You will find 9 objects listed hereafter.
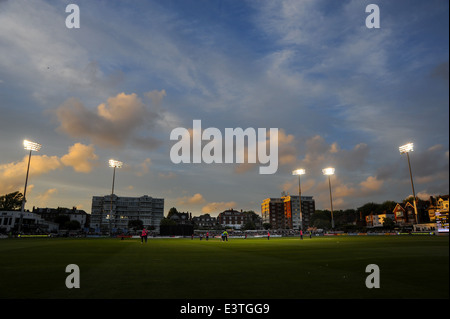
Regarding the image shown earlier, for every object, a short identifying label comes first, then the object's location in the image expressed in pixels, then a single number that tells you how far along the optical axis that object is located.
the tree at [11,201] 145.64
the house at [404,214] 130.25
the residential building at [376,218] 155.71
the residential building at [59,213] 179.75
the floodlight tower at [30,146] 66.00
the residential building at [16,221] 115.86
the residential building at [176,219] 179.45
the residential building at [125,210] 176.50
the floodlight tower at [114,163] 81.50
